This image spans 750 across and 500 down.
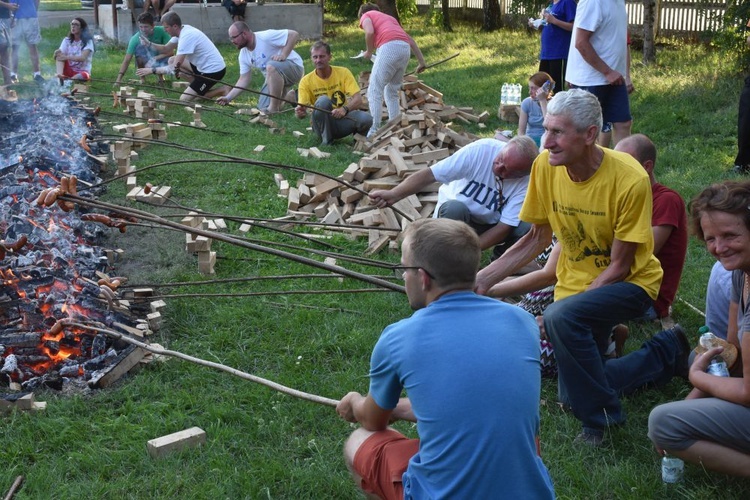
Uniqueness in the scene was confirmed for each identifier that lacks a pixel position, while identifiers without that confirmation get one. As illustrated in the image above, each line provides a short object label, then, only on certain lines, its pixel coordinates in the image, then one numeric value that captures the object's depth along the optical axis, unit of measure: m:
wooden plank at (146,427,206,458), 4.18
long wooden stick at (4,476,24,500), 3.86
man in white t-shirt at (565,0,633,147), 7.74
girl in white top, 14.73
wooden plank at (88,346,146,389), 4.82
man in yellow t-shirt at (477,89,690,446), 4.20
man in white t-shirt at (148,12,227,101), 13.96
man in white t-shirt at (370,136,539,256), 6.04
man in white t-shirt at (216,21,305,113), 12.95
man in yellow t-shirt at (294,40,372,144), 10.79
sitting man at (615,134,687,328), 5.16
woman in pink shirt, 10.75
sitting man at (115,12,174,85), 14.72
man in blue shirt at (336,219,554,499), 2.71
